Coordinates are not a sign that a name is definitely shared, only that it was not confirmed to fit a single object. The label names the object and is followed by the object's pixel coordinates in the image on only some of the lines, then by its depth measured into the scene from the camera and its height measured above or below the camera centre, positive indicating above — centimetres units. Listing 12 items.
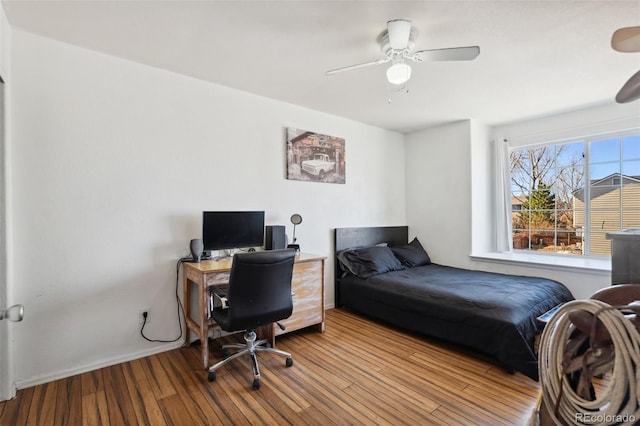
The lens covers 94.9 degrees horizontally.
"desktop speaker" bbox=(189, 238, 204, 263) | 260 -31
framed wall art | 344 +69
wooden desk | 230 -76
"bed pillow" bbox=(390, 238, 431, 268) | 401 -61
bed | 230 -81
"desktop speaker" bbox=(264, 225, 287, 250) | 302 -26
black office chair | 206 -59
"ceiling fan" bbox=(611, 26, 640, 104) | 114 +69
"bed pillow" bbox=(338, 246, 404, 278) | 356 -61
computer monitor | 269 -15
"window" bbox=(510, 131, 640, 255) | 330 +21
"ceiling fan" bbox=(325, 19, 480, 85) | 187 +113
